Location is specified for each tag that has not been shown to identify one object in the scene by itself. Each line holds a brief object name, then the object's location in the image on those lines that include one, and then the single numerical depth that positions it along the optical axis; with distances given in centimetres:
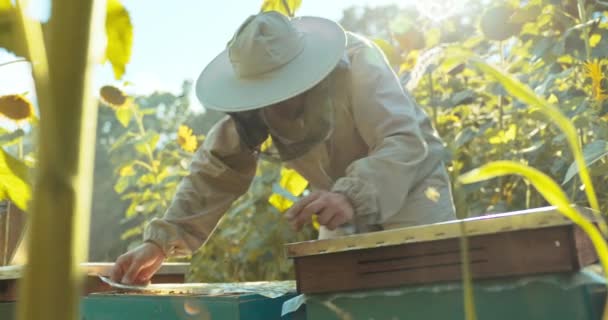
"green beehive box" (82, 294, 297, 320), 84
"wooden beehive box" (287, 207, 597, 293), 62
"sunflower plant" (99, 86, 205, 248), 231
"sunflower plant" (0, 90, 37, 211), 47
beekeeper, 127
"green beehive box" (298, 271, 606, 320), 62
